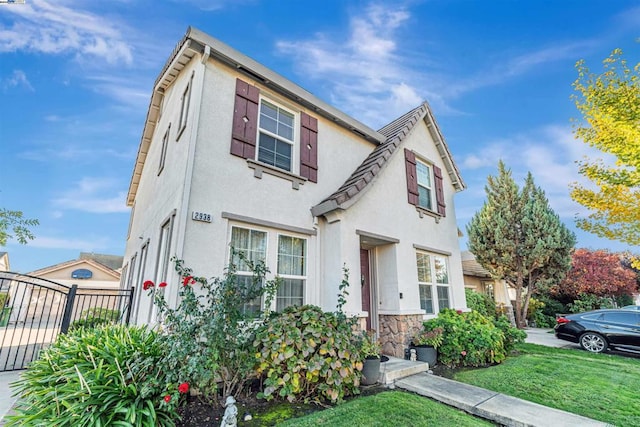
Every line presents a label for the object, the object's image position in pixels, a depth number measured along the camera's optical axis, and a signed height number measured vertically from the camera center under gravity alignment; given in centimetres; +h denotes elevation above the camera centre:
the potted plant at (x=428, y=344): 666 -120
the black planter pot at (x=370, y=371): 516 -139
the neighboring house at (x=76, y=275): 2114 +126
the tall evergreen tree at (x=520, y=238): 1337 +259
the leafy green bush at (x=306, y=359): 419 -99
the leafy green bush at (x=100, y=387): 316 -115
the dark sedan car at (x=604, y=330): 880 -115
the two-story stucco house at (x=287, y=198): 554 +214
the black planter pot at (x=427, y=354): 664 -139
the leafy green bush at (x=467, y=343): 683 -119
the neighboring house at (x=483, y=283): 1644 +59
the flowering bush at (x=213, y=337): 357 -61
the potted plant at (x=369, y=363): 515 -125
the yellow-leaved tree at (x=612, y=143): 1008 +528
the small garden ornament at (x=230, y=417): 326 -141
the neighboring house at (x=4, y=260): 3061 +328
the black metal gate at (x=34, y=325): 682 -171
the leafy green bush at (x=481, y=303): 1343 -45
